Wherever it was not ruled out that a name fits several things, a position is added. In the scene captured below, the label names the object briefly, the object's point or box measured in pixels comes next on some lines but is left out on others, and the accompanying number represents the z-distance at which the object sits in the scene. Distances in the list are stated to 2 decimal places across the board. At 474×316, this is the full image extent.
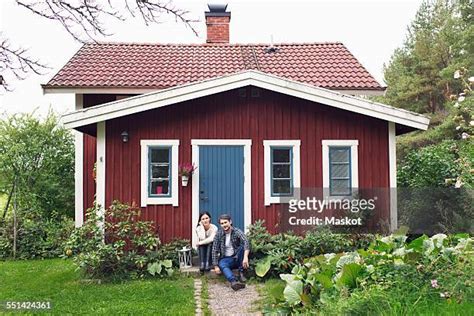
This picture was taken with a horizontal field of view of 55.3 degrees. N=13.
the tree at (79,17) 5.65
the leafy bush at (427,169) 11.20
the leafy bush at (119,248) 7.74
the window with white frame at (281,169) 8.95
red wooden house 8.61
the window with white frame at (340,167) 9.04
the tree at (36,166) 12.38
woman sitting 7.87
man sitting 7.42
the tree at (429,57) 22.84
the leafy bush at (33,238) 10.90
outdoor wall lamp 8.67
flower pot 8.64
